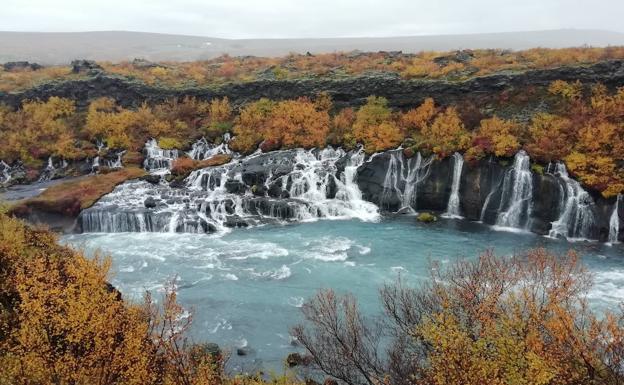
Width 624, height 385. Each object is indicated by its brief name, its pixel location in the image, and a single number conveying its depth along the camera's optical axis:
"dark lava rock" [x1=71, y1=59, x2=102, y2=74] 100.00
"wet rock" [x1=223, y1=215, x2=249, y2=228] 54.34
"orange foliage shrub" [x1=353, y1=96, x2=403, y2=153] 63.12
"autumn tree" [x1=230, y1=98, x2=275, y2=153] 73.12
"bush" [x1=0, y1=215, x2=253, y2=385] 17.91
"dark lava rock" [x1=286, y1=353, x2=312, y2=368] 28.11
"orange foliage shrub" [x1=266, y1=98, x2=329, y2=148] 69.38
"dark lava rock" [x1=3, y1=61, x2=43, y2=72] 111.00
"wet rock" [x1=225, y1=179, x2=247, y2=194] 61.66
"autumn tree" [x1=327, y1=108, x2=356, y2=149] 66.31
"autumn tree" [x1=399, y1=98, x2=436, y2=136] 66.56
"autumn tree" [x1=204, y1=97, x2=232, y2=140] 78.77
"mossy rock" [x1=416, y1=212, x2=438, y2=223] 53.78
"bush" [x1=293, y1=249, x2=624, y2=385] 17.66
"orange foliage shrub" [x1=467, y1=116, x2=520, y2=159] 54.53
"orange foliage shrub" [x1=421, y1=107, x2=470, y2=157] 57.81
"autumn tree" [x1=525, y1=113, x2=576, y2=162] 52.53
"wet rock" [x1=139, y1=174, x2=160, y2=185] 65.00
